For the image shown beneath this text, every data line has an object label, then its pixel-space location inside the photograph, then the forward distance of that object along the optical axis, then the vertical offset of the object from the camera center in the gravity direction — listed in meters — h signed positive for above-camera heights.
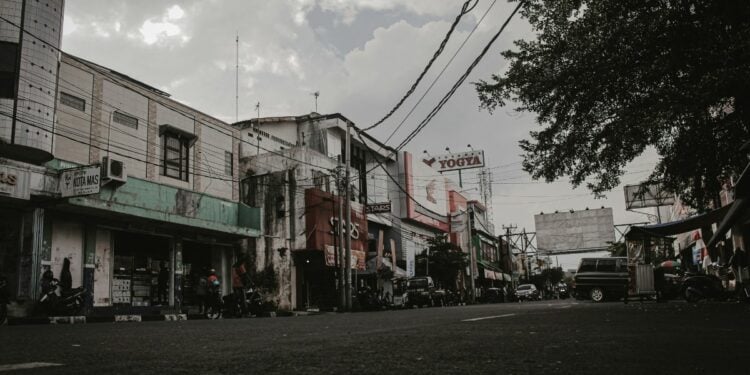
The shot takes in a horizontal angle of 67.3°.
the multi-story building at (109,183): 16.03 +3.08
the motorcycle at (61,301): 15.07 -0.53
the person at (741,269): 14.24 -0.21
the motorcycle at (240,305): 17.62 -0.93
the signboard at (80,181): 16.03 +2.82
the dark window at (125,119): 19.58 +5.61
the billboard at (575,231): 46.53 +2.93
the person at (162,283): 21.34 -0.19
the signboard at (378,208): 31.14 +3.54
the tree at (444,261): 40.94 +0.65
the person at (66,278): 16.21 +0.09
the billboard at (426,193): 45.78 +6.59
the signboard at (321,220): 29.28 +2.84
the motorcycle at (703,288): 17.67 -0.82
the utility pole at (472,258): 45.22 +0.94
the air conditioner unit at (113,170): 17.16 +3.36
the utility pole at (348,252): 24.22 +0.87
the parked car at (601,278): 23.28 -0.54
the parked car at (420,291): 30.73 -1.15
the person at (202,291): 18.42 -0.47
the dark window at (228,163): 25.06 +5.00
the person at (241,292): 17.64 -0.51
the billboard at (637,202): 42.52 +4.76
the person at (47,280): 15.37 +0.04
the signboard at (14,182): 14.87 +2.66
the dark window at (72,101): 17.74 +5.69
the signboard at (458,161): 60.34 +11.61
